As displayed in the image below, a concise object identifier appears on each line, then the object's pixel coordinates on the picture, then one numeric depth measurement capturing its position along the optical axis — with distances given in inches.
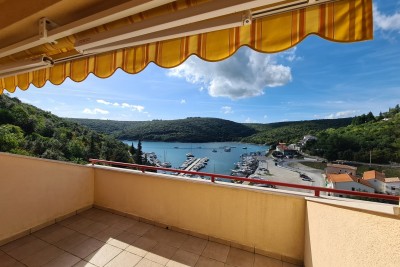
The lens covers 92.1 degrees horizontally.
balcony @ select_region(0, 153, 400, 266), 93.5
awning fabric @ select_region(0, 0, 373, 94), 34.9
